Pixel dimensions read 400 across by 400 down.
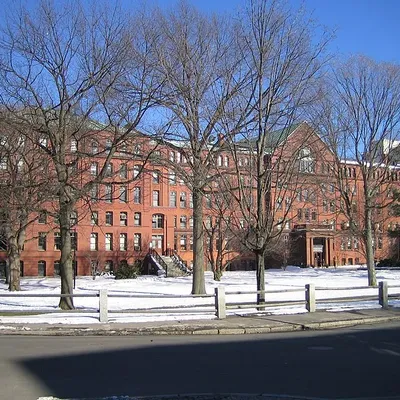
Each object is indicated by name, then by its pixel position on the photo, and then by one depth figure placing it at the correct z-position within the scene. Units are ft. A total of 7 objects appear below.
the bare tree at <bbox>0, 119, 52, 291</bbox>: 71.05
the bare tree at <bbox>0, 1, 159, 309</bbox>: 63.72
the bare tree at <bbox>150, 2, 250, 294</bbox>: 67.10
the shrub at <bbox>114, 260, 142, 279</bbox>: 153.58
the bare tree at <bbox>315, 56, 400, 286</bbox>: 102.06
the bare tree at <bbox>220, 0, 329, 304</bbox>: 62.23
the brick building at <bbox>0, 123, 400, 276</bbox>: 201.16
